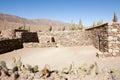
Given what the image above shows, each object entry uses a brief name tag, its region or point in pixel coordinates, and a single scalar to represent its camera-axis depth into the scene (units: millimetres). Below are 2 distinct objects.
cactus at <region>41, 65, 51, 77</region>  3837
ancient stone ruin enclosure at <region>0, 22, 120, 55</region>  6179
